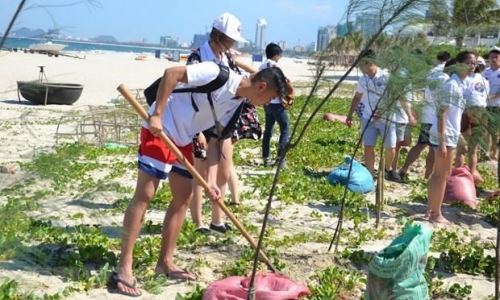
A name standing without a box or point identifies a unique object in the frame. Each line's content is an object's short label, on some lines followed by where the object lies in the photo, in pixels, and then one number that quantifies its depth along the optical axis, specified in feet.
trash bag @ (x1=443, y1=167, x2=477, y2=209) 23.50
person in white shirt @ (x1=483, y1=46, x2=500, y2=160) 23.29
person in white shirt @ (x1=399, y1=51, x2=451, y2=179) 15.93
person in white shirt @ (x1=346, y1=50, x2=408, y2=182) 23.63
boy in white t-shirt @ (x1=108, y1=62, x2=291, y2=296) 12.03
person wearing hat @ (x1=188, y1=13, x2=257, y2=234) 14.85
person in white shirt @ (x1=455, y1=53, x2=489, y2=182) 16.43
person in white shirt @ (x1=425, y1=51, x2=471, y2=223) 19.44
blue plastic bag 24.24
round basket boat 54.85
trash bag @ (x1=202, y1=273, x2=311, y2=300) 12.11
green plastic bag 11.73
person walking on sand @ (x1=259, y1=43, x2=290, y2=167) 29.17
